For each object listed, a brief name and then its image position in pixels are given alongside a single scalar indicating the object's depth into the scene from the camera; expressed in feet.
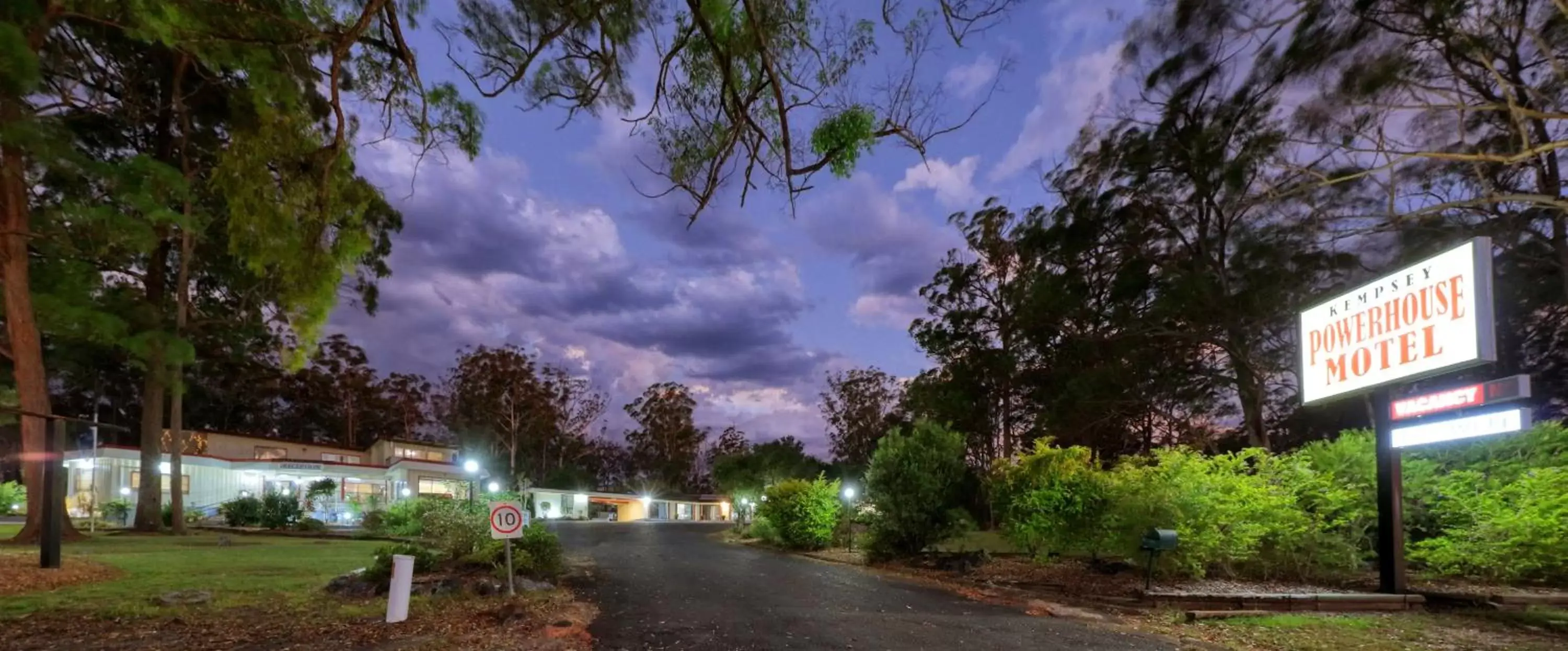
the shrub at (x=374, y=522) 83.59
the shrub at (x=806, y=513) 77.77
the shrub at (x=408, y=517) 56.39
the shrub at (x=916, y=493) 58.54
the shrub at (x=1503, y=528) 35.40
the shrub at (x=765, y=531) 84.48
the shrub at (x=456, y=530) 42.75
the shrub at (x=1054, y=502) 45.37
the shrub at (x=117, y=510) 92.38
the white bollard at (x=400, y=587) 28.53
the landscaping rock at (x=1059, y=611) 33.58
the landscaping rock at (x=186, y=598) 30.89
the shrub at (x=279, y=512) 87.97
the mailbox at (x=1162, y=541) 36.68
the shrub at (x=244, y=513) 89.15
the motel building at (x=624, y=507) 182.50
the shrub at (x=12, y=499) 108.78
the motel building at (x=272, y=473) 109.91
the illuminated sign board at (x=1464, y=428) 31.42
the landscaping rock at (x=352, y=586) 35.50
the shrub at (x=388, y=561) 36.29
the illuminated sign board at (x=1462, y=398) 31.22
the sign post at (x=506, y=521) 34.12
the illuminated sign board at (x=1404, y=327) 31.78
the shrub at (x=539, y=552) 42.50
